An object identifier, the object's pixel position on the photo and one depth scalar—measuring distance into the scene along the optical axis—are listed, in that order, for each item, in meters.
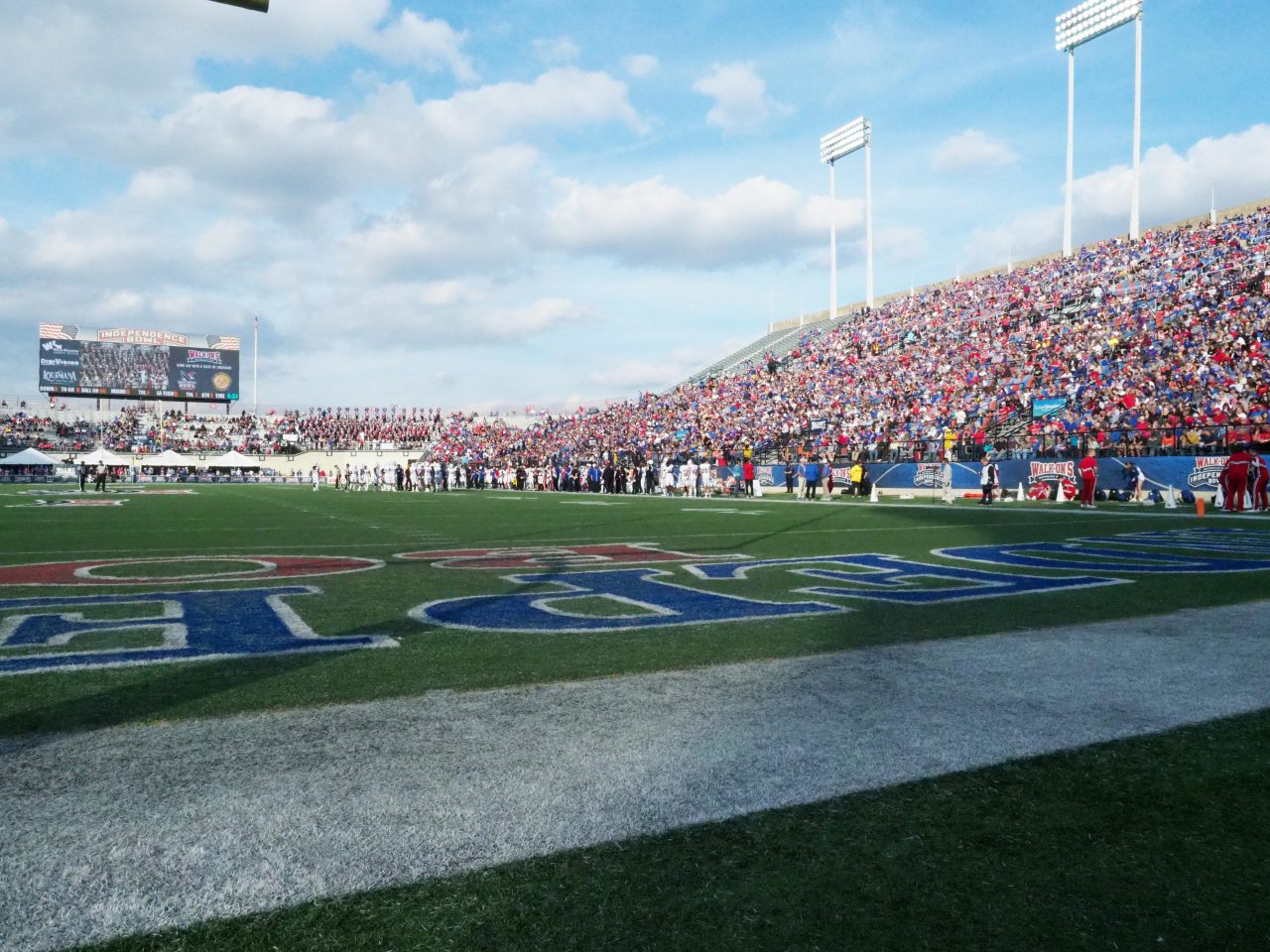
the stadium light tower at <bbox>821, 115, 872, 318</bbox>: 52.31
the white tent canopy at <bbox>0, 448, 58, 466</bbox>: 52.16
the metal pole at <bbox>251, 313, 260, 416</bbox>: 79.38
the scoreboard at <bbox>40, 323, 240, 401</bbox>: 65.94
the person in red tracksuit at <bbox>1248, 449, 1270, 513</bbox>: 18.80
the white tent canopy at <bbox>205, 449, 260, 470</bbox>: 59.69
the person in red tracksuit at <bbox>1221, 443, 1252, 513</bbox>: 18.41
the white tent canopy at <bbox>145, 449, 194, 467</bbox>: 60.94
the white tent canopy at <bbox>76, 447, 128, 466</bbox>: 44.19
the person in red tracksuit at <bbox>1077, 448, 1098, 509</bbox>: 21.20
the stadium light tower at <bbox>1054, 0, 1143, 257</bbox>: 38.47
